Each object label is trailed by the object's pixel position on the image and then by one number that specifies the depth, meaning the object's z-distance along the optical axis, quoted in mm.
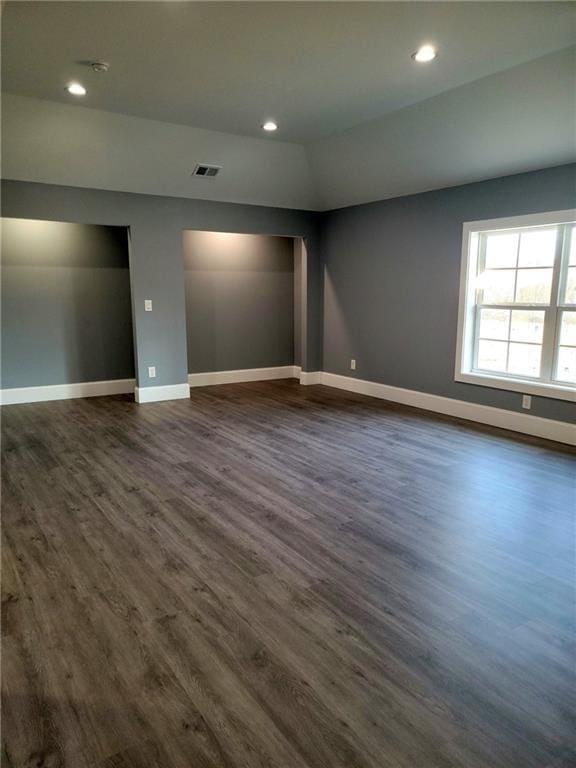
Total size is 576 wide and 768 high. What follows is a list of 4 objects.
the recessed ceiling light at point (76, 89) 3867
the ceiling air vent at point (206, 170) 5488
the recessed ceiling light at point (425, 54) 3186
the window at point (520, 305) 4488
